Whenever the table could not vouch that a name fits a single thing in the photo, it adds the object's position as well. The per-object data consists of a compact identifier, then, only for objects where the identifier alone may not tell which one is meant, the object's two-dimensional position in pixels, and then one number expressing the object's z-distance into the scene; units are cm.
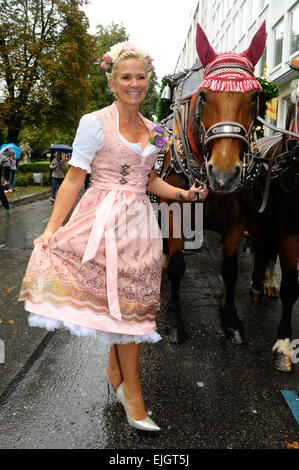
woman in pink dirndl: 200
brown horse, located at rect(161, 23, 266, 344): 233
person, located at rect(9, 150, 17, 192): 1520
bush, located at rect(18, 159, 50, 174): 2412
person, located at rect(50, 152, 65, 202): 1269
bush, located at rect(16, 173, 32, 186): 1795
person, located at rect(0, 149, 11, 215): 948
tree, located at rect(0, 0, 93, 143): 1909
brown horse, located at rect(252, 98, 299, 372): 301
